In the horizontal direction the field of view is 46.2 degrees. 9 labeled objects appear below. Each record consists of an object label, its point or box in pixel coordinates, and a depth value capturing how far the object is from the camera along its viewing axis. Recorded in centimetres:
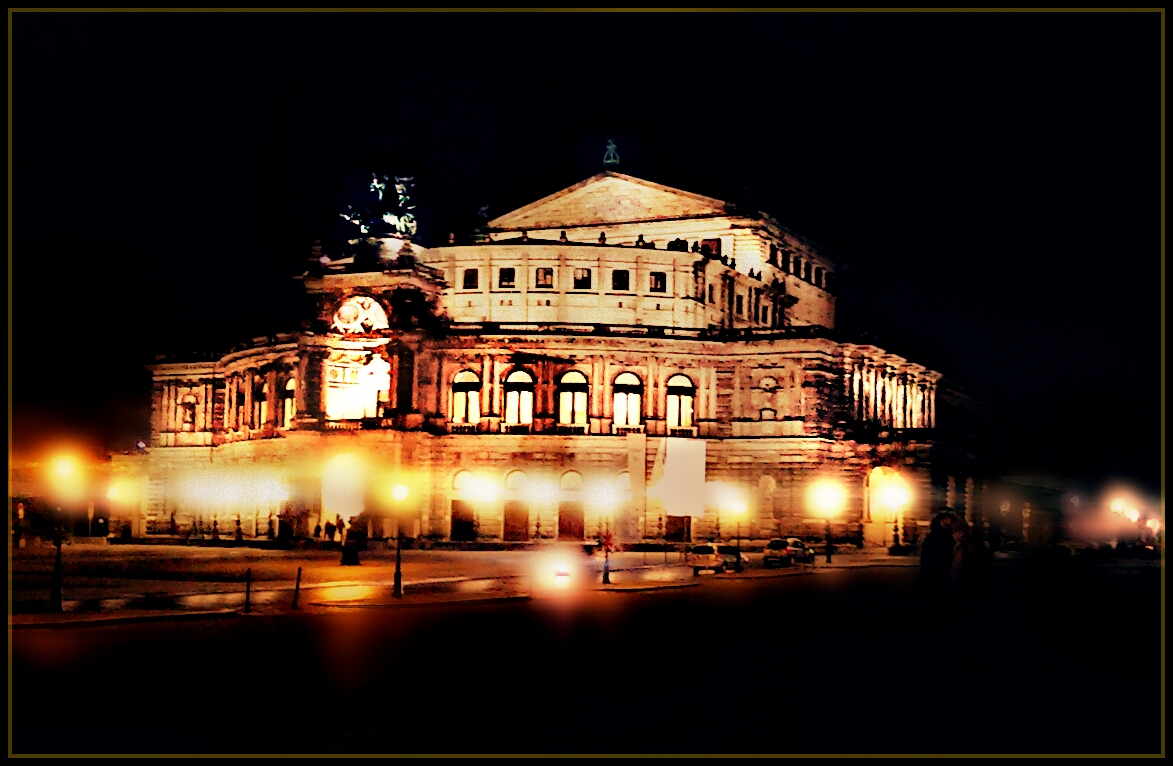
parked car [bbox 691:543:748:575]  5891
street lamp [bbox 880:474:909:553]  8350
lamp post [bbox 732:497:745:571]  8131
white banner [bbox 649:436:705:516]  7562
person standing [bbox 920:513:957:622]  2847
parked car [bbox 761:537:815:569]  6438
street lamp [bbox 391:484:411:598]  4096
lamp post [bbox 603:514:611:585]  4711
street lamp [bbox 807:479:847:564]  8038
